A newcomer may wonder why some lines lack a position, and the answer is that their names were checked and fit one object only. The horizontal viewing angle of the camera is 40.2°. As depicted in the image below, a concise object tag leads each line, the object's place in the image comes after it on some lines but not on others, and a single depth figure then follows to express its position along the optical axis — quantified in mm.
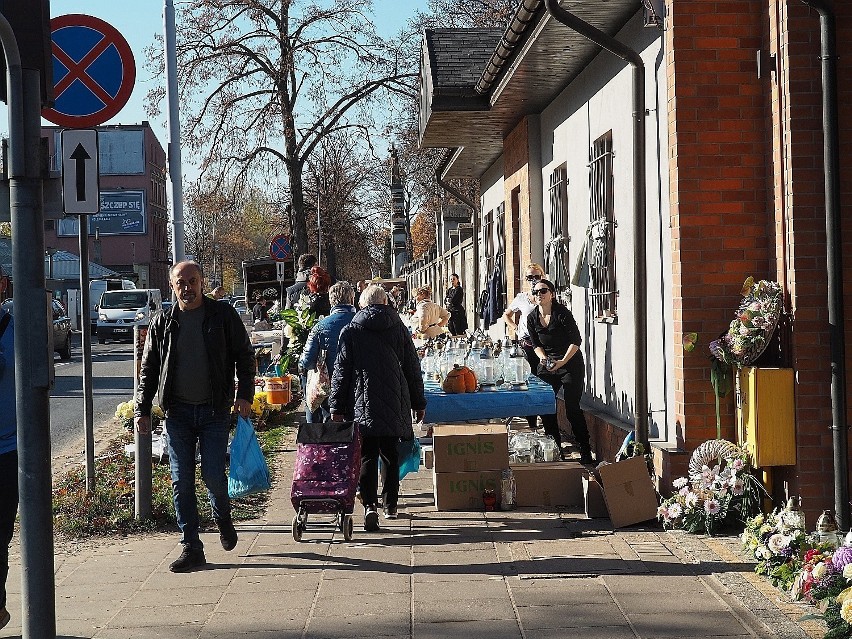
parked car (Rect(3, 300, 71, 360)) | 31328
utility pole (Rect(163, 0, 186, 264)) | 11062
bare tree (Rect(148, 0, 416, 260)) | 27484
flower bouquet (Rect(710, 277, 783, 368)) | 7164
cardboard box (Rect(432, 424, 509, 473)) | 8953
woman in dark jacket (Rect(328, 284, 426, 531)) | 8391
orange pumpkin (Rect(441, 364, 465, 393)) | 9289
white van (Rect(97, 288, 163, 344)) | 42844
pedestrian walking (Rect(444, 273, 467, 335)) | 24469
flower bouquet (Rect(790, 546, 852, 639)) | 5000
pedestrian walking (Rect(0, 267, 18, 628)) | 5691
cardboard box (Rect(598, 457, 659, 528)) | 7895
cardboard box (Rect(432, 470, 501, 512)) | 8961
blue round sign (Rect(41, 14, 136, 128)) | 7914
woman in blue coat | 9258
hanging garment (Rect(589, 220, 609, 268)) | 10914
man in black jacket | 7219
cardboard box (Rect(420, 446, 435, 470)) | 11047
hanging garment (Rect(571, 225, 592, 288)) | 11914
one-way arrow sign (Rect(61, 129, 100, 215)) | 8125
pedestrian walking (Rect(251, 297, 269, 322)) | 35469
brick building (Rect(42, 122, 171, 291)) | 91438
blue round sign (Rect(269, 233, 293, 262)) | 29969
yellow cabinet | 7215
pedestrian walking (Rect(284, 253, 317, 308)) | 19641
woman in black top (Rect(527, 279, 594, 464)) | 10719
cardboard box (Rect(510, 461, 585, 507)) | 8930
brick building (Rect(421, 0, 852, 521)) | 7109
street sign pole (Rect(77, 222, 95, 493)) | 9234
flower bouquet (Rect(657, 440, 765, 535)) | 7461
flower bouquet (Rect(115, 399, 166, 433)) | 12930
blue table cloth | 9180
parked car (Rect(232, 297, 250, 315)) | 68812
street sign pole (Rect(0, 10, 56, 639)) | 4664
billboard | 92000
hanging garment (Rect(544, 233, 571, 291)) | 13758
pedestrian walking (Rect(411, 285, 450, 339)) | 15117
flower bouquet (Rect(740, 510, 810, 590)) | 5957
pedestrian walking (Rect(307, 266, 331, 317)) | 13797
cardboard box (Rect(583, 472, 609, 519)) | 8320
